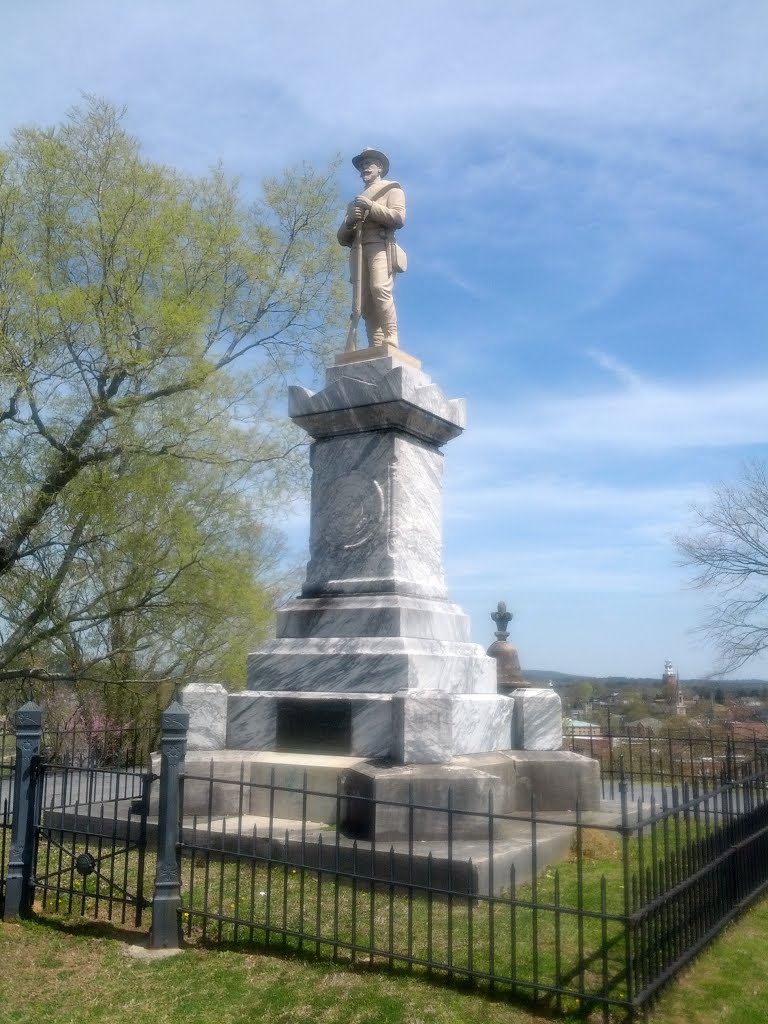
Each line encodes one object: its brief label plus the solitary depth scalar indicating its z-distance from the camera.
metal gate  5.54
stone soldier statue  9.09
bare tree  20.81
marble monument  7.16
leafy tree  13.21
